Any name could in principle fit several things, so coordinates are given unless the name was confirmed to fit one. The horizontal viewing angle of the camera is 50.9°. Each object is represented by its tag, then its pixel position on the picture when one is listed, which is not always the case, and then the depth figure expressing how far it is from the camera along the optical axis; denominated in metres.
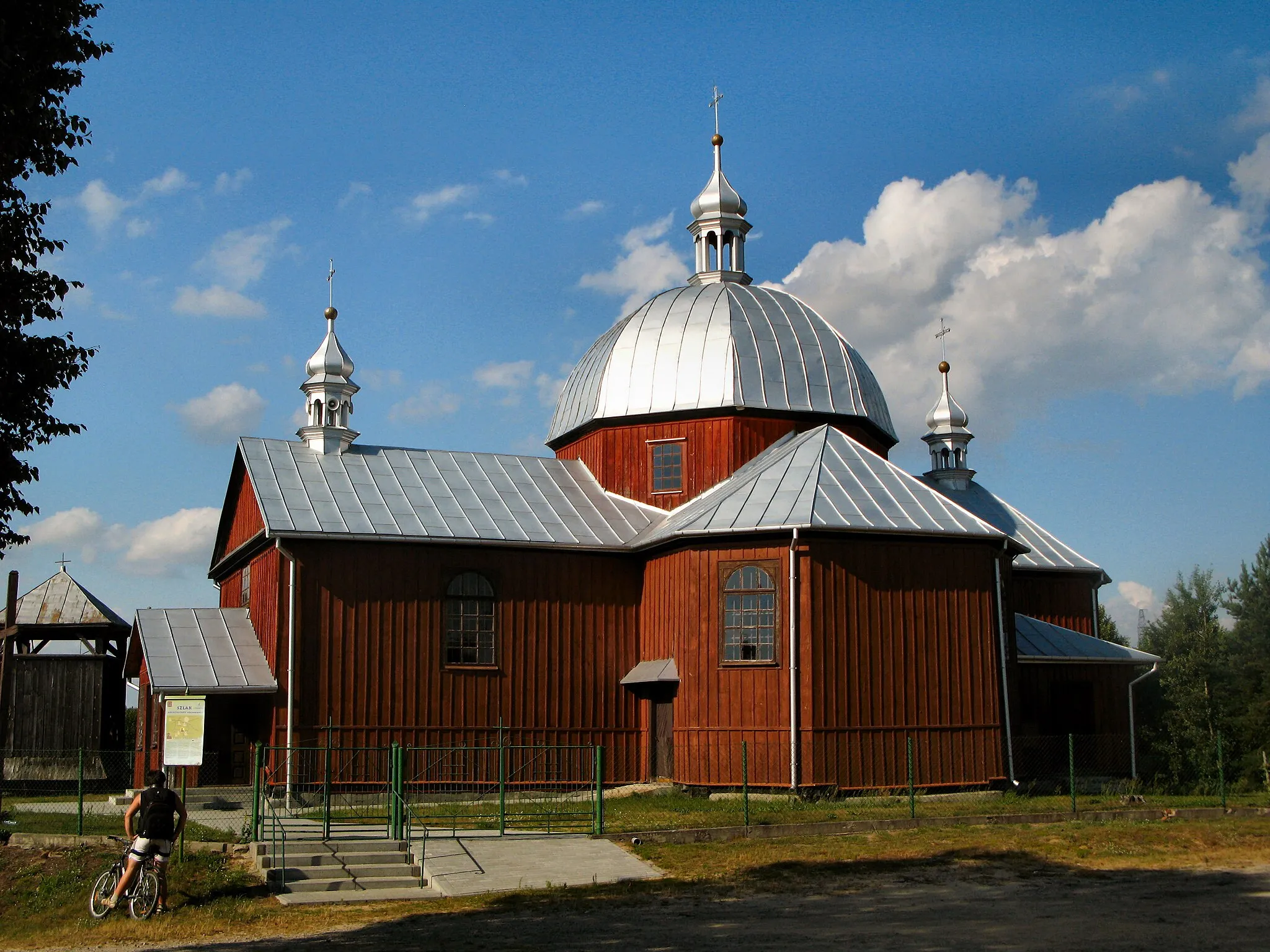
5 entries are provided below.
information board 17.81
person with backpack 13.29
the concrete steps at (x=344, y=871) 14.16
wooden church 21.31
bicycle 13.30
